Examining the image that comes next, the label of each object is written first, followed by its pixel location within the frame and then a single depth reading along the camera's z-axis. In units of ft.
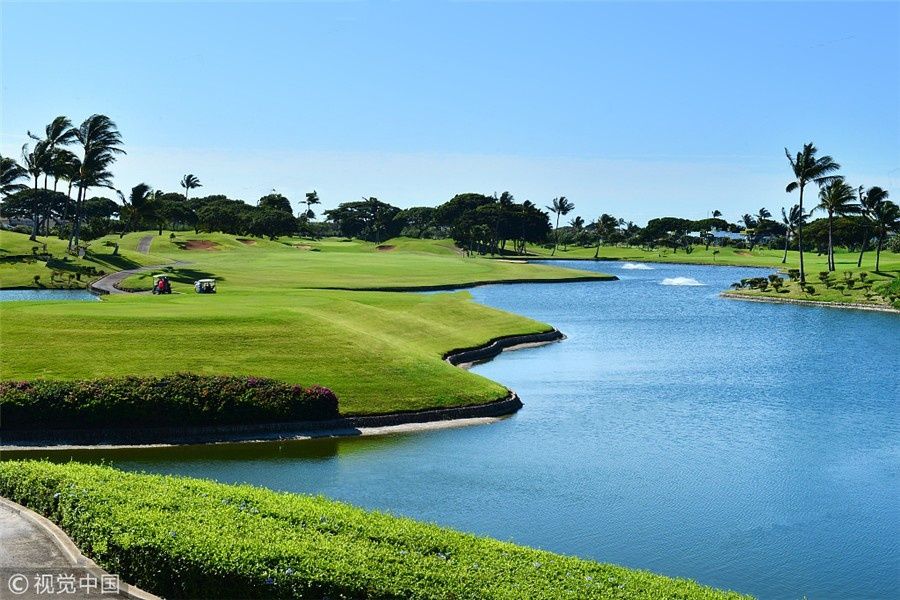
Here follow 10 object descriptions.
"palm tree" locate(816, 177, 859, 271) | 412.36
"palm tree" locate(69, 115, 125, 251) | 387.75
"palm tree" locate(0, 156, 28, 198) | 419.95
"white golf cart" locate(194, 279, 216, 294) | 255.50
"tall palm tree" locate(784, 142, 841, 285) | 384.27
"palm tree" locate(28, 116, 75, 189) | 399.03
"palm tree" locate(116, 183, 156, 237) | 415.44
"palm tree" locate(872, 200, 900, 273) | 419.33
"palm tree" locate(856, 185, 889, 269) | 431.02
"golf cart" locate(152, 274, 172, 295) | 266.36
